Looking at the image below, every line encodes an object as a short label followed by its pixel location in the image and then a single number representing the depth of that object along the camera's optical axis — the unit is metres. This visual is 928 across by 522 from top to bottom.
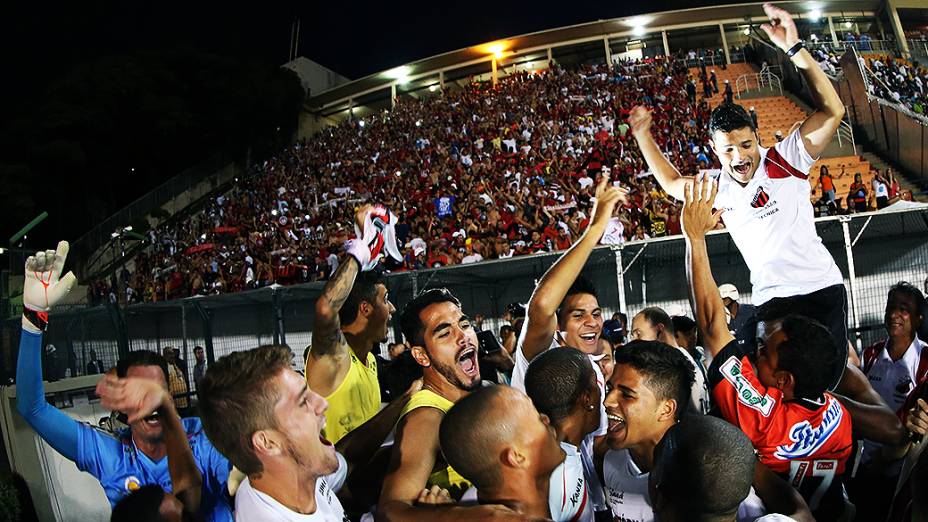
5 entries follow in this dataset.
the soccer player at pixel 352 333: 3.58
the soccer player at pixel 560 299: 3.08
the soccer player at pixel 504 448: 2.18
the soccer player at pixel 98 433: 3.04
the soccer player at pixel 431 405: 2.40
